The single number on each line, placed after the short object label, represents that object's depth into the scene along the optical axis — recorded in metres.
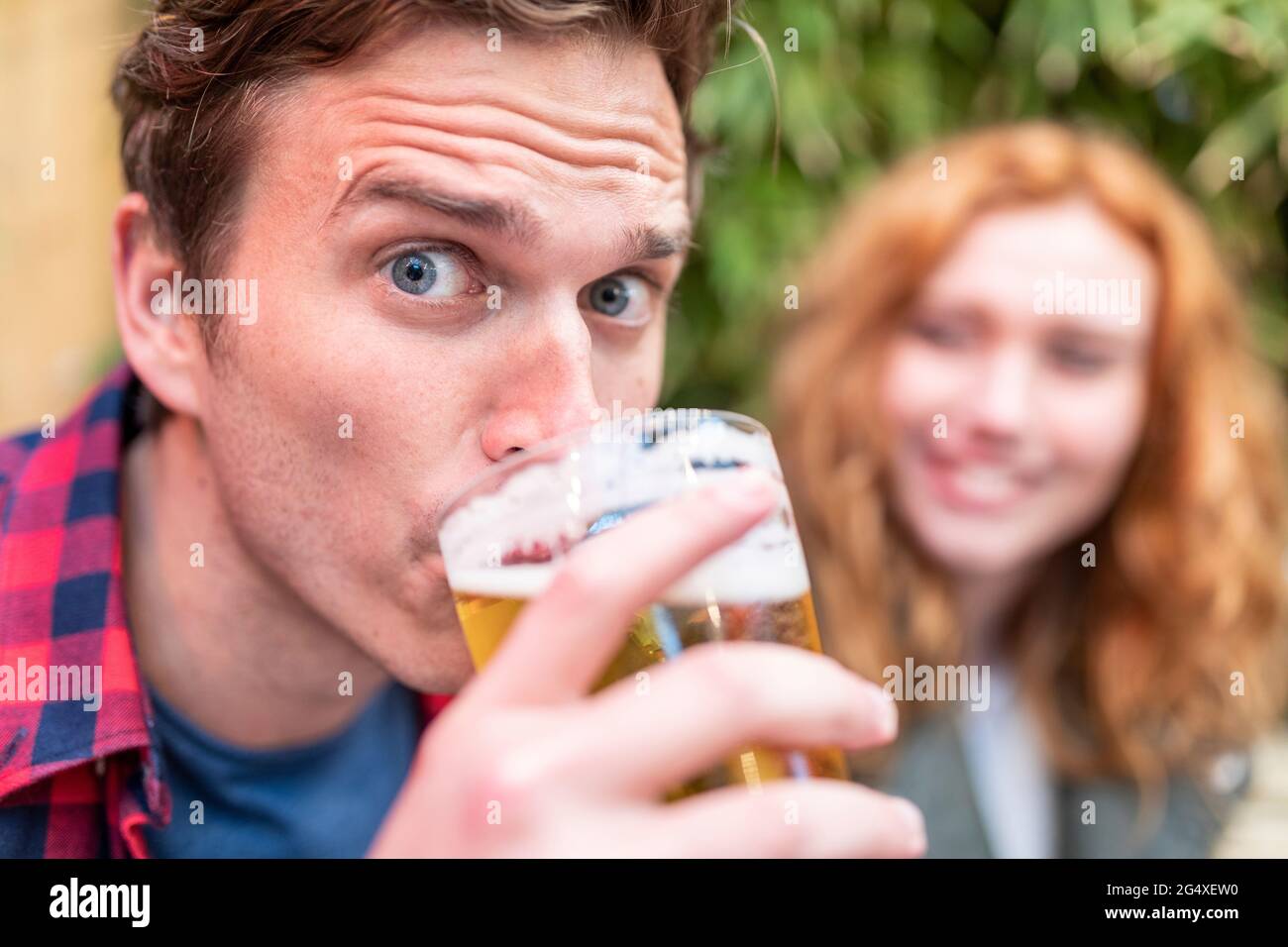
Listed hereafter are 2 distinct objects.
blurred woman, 0.60
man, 0.32
